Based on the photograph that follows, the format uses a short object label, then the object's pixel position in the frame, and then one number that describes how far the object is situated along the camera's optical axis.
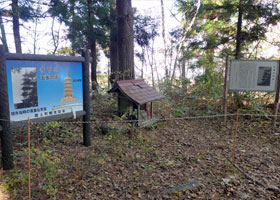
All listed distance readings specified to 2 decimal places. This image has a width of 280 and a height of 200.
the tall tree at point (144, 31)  12.41
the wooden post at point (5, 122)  3.18
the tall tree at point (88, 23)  9.79
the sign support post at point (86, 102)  4.51
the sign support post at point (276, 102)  6.79
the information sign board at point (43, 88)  3.39
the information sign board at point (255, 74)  6.73
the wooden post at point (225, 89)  7.07
